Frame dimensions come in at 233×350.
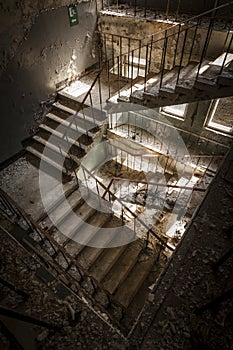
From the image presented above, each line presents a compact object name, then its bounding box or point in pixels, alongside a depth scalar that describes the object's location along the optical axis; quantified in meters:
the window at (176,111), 7.38
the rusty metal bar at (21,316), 1.70
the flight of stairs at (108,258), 4.87
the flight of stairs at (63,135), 6.53
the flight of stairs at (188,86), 4.18
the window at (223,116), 6.83
